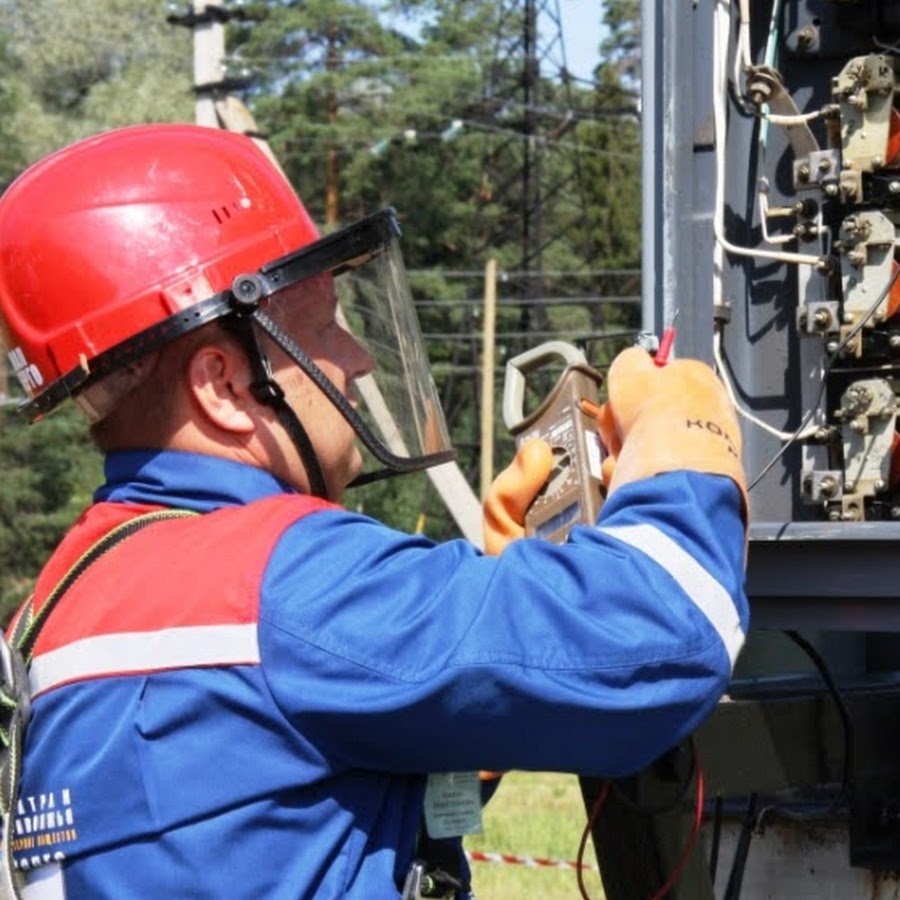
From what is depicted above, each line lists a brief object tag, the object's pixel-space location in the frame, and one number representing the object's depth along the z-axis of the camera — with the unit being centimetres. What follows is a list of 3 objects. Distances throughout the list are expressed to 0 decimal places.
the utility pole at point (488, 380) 2405
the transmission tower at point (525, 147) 4019
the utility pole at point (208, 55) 1723
